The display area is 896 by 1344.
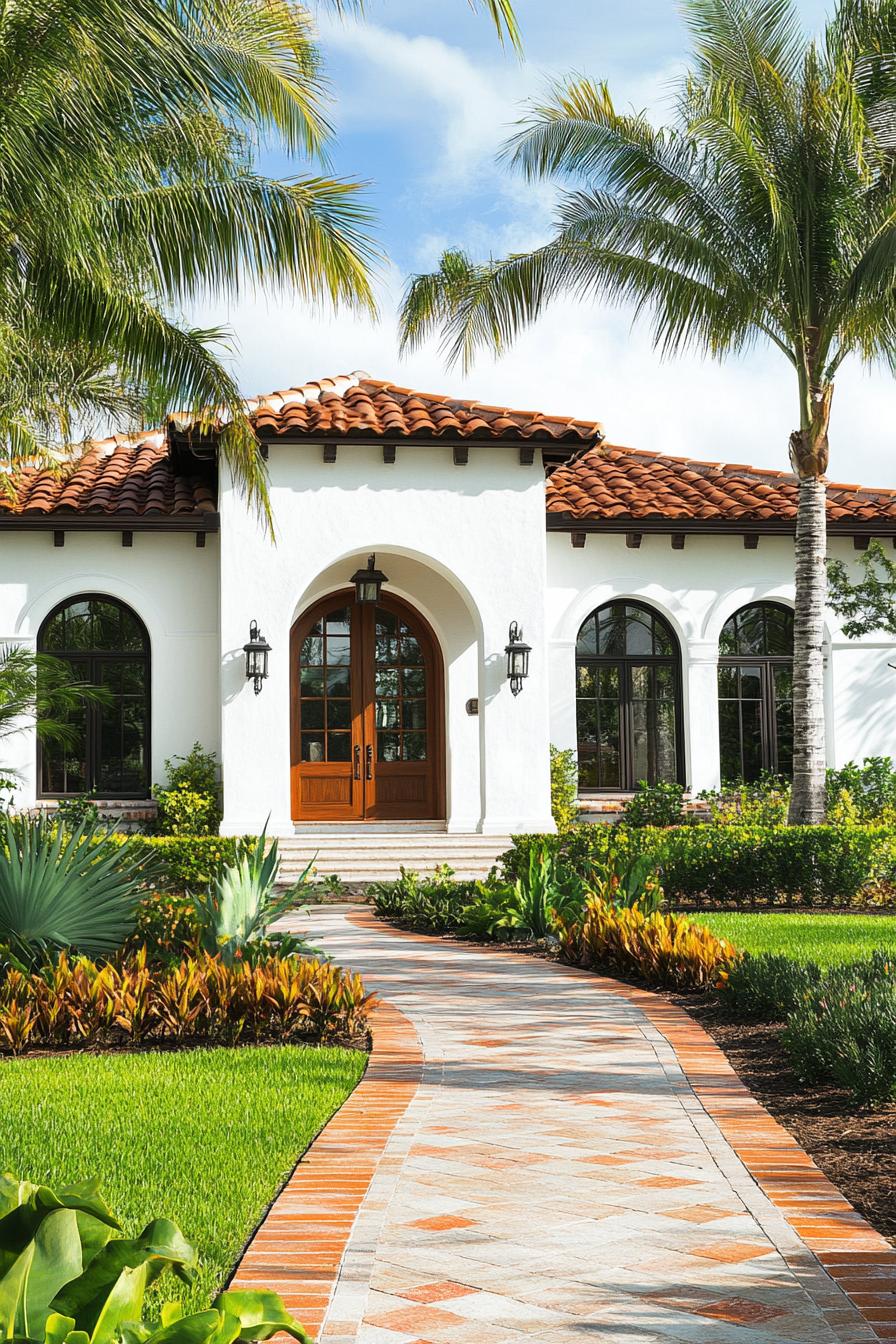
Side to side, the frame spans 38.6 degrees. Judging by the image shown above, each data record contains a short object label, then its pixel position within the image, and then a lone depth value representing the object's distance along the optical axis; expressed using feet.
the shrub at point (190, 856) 43.39
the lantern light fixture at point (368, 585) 53.57
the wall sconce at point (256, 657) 48.44
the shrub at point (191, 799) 48.88
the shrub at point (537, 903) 33.37
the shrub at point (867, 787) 53.10
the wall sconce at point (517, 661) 50.19
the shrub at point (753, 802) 51.21
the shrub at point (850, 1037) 17.06
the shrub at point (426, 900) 36.76
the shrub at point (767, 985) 22.30
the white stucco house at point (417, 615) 49.83
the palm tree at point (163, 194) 29.19
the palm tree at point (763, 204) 42.98
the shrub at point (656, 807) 52.11
